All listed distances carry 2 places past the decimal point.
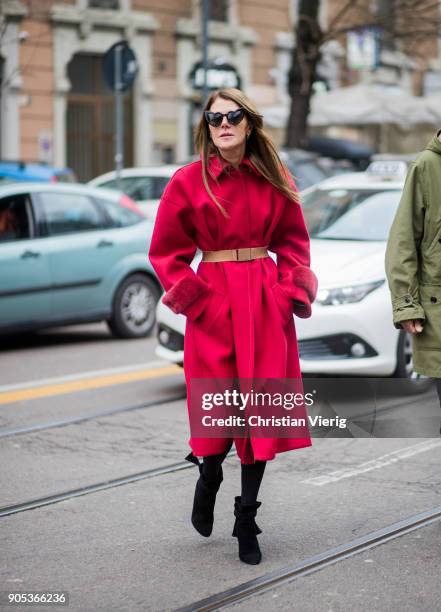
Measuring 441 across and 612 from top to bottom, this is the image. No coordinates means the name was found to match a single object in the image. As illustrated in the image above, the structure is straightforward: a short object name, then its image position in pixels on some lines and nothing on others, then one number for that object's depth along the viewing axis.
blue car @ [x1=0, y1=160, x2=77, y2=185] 15.82
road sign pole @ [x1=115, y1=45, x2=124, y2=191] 15.48
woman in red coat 4.52
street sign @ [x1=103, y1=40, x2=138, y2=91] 15.64
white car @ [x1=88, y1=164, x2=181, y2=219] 16.08
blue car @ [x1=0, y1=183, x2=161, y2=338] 10.19
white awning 21.31
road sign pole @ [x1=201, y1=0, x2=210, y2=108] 18.69
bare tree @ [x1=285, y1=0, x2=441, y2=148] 19.83
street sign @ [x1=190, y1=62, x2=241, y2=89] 25.36
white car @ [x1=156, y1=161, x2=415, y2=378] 7.70
